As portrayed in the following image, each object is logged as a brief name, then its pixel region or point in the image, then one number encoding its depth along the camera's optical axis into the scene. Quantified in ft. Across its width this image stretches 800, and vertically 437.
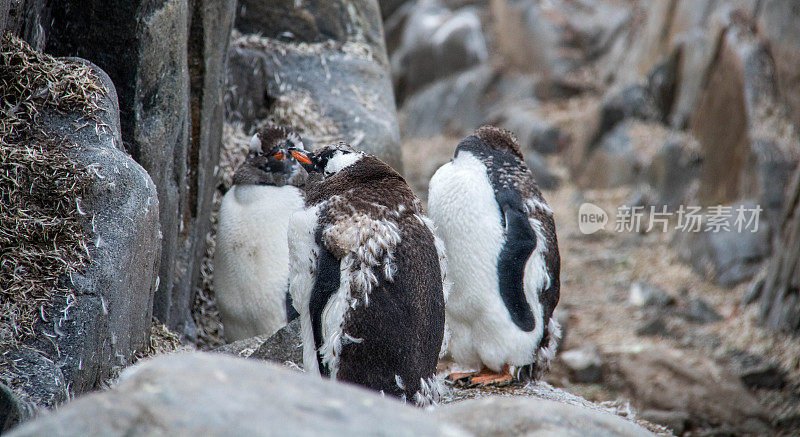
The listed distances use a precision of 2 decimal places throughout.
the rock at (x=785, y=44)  55.52
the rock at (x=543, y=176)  75.00
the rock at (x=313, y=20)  38.27
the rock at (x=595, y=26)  92.89
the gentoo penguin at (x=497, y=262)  25.07
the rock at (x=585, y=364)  42.60
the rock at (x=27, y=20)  20.34
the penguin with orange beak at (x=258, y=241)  28.43
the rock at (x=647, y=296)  52.90
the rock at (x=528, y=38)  93.35
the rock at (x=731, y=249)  53.52
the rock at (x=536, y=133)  81.61
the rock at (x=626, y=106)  73.51
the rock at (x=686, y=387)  37.40
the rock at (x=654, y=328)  49.24
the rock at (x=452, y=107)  94.58
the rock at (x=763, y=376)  41.60
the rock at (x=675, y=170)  64.39
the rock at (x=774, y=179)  53.36
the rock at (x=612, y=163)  70.28
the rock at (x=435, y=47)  99.96
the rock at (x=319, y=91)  35.53
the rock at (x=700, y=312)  50.21
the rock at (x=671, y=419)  34.63
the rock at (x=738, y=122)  56.03
